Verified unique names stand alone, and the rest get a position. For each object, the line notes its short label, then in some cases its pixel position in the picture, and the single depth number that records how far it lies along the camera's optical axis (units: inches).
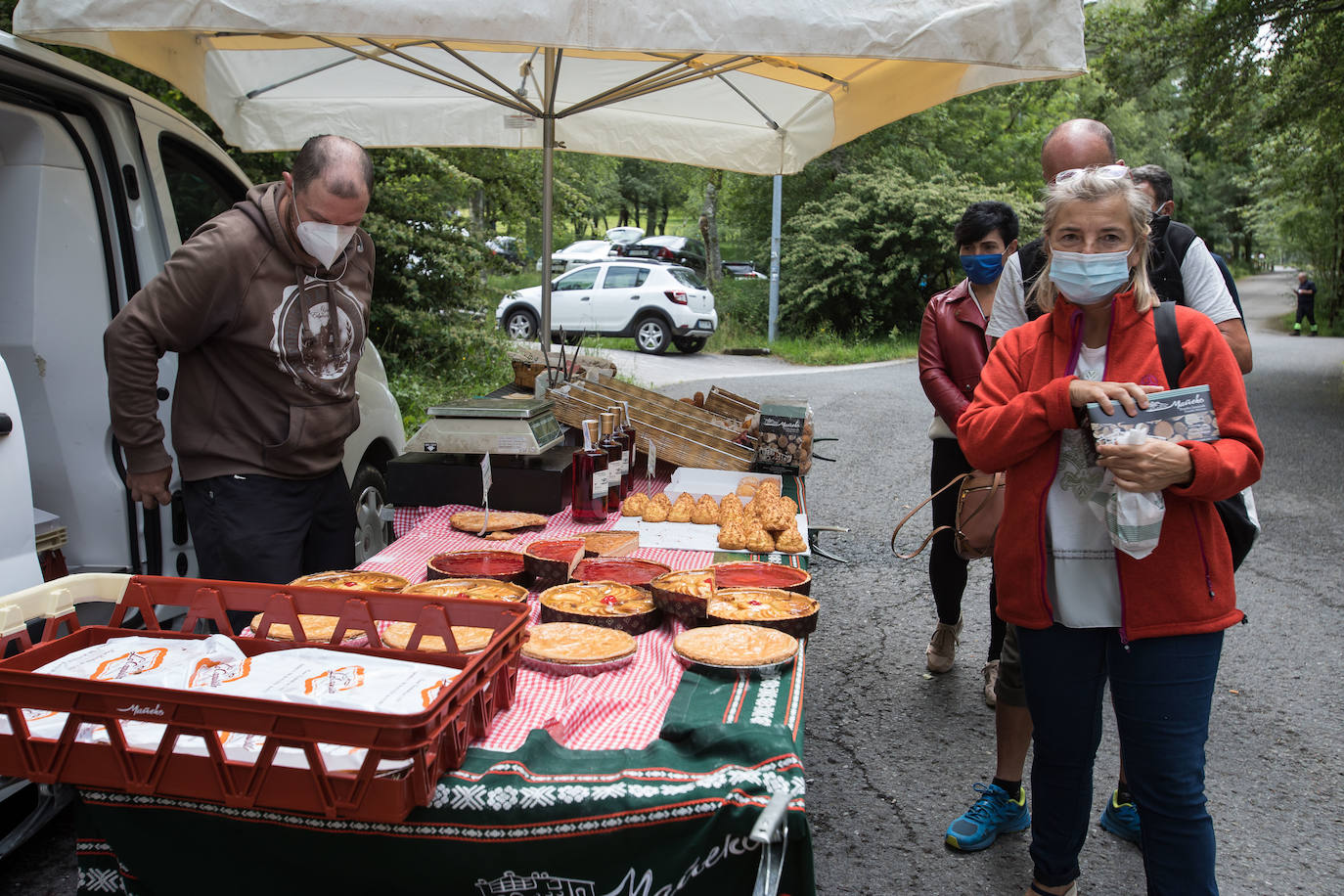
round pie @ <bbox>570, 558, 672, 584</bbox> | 109.6
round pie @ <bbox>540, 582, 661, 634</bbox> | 95.3
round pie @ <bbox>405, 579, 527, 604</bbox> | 98.7
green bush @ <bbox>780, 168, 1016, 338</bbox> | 777.6
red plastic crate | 59.7
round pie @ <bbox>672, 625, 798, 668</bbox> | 84.9
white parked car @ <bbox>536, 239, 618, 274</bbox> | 1021.2
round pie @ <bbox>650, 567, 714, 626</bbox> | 96.0
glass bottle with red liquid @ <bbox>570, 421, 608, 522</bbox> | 134.6
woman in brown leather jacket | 152.8
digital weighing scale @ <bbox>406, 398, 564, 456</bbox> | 139.3
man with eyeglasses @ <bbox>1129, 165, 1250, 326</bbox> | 104.3
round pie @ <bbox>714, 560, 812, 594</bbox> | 108.6
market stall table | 66.5
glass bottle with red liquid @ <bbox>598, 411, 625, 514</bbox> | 139.7
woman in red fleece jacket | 82.0
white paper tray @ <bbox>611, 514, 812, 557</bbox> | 127.0
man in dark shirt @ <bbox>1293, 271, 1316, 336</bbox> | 1005.2
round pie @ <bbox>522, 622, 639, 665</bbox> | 86.7
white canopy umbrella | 112.3
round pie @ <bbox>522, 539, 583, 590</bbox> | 106.4
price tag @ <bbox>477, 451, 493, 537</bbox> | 126.6
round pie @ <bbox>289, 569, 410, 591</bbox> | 100.0
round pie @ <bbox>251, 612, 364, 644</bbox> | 86.8
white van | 123.3
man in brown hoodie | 110.3
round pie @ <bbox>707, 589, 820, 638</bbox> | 93.7
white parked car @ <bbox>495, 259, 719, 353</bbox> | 702.5
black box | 139.2
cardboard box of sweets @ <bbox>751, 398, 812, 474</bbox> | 165.8
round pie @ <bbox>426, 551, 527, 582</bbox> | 108.8
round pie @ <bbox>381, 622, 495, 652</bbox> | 82.8
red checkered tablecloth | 75.5
